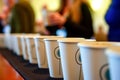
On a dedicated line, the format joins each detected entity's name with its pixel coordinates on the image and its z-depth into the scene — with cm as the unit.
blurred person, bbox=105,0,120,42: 116
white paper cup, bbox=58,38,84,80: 55
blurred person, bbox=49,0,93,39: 146
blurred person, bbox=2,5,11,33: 222
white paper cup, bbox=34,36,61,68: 78
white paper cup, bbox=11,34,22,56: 118
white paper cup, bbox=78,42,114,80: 44
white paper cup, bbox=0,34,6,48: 180
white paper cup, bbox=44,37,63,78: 65
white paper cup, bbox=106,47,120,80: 36
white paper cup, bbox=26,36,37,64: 89
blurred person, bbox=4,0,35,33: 178
